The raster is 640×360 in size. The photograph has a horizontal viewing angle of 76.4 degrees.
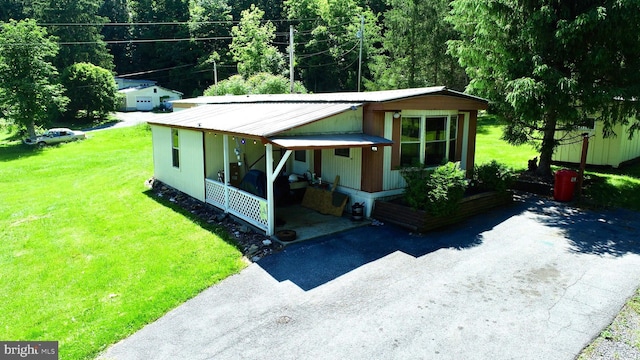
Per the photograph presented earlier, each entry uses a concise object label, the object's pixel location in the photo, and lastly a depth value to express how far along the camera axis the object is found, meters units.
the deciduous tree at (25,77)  28.03
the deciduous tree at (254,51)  38.06
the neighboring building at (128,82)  57.56
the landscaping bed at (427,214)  9.46
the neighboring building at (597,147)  15.14
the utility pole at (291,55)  26.36
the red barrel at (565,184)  11.78
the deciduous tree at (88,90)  40.22
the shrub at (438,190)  9.44
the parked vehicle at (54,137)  28.64
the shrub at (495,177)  11.50
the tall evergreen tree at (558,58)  10.92
